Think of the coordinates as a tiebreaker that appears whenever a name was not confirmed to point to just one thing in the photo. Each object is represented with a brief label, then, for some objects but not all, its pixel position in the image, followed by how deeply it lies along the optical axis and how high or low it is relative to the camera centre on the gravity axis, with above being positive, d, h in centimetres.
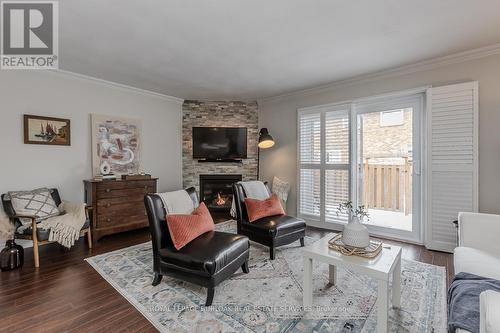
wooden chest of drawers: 357 -61
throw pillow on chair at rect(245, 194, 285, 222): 328 -60
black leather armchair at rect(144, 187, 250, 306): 204 -81
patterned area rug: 177 -116
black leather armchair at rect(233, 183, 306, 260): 298 -82
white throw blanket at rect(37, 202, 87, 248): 291 -75
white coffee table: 161 -75
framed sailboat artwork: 333 +50
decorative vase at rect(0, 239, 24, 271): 264 -101
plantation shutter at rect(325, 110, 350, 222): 412 +5
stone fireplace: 531 +88
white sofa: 171 -70
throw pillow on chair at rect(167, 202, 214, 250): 225 -61
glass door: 358 -1
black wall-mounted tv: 522 +47
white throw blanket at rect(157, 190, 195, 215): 247 -40
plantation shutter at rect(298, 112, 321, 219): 447 +3
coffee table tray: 191 -70
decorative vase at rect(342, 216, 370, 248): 199 -60
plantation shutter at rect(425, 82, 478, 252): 300 +7
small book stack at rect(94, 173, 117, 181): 376 -19
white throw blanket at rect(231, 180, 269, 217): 353 -38
